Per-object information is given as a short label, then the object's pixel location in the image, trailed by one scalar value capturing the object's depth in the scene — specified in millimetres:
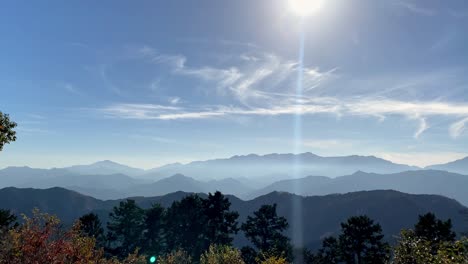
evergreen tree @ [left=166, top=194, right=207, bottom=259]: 78500
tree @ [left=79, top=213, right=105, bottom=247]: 69919
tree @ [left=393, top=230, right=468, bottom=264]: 17270
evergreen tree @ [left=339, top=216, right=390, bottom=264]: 55594
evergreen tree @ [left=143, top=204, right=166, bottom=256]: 81812
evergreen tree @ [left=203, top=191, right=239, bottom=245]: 74688
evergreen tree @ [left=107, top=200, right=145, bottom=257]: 81000
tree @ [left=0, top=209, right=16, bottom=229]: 48756
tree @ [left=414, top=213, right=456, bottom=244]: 53250
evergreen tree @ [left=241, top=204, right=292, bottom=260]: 72062
